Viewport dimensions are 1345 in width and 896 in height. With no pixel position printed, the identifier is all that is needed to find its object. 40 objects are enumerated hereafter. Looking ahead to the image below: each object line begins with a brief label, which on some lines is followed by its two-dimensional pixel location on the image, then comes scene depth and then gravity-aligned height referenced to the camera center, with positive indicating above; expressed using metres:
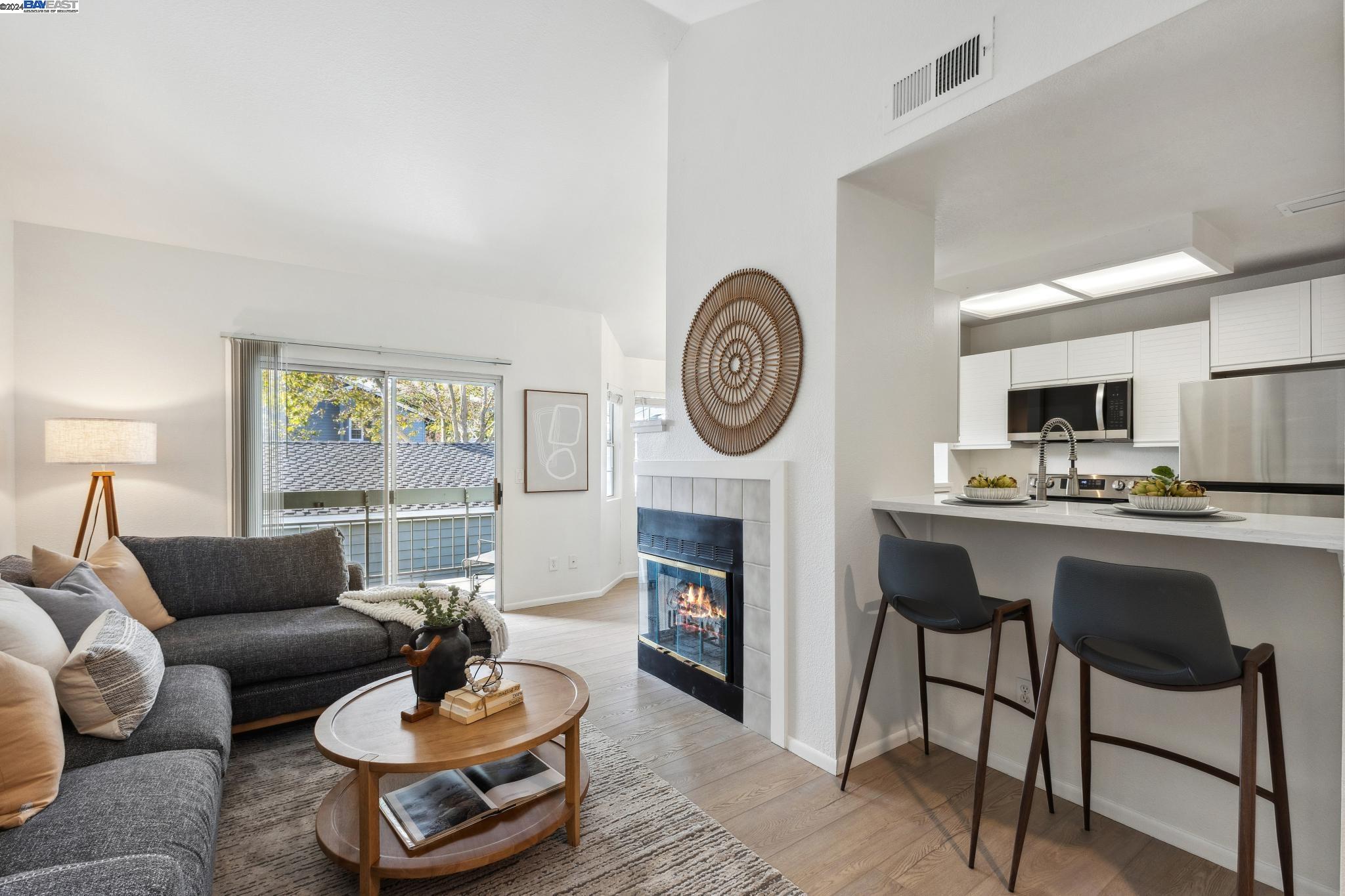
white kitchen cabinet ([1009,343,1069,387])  4.41 +0.62
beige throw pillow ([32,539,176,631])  2.64 -0.58
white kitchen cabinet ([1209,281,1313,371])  3.35 +0.68
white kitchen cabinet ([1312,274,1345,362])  3.21 +0.68
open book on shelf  1.77 -1.09
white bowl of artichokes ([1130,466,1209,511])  1.73 -0.14
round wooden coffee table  1.60 -0.84
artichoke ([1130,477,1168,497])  1.77 -0.12
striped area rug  1.73 -1.24
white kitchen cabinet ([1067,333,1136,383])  4.07 +0.61
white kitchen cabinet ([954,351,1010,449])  4.78 +0.38
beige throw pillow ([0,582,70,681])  1.64 -0.51
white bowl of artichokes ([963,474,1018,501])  2.17 -0.15
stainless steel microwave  4.06 +0.27
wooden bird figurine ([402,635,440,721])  1.87 -0.66
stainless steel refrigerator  3.16 +0.03
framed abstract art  5.12 +0.06
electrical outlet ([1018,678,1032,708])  2.28 -0.92
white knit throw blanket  2.89 -0.78
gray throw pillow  2.02 -0.53
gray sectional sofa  1.20 -0.80
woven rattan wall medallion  2.62 +0.40
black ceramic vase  1.93 -0.69
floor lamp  3.18 +0.03
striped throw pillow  1.69 -0.67
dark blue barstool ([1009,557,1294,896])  1.42 -0.49
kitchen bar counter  1.65 -0.77
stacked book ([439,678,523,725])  1.85 -0.79
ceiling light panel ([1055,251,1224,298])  3.14 +0.94
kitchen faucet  2.24 -0.10
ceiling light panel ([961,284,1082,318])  3.74 +0.95
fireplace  2.87 -0.81
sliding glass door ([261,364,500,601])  4.25 -0.15
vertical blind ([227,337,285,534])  3.93 +0.11
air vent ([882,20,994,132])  1.90 +1.22
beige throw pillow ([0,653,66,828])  1.33 -0.67
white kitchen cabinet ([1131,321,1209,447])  3.76 +0.47
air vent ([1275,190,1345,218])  2.55 +1.04
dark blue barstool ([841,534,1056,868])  1.96 -0.51
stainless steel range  4.25 -0.27
